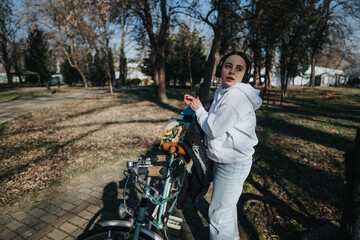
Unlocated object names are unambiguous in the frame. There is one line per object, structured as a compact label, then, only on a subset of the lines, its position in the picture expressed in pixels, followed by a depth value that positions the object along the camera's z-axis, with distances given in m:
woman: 1.65
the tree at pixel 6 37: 28.80
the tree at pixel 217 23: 10.55
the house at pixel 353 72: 67.56
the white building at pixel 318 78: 58.50
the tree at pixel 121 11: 9.71
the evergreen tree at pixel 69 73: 36.03
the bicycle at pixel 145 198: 1.67
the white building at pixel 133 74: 60.22
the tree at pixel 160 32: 11.24
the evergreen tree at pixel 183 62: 27.05
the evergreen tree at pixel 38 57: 32.44
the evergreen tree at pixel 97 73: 35.06
